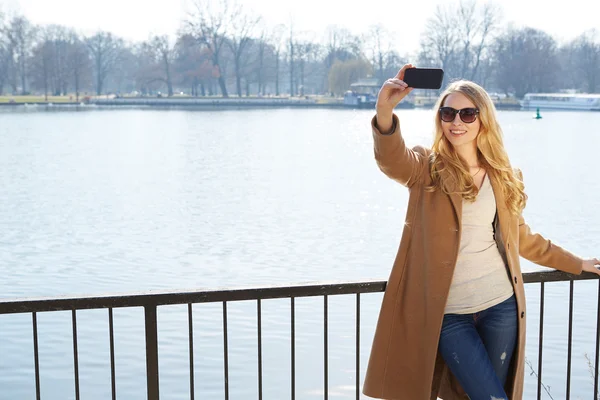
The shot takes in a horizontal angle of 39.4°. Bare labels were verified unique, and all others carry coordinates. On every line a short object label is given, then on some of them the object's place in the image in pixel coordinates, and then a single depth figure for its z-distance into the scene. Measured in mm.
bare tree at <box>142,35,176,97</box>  101781
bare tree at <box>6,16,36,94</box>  99812
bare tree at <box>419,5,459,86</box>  93875
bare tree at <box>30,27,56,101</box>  96812
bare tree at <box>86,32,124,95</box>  108062
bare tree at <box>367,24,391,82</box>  102388
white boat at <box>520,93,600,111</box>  80688
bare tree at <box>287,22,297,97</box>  107375
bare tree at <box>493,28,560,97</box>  89938
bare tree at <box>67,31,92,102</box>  98312
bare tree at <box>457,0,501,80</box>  92438
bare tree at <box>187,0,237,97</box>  101375
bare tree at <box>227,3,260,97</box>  102000
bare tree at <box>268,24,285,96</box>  106625
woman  2908
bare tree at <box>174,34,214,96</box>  100188
